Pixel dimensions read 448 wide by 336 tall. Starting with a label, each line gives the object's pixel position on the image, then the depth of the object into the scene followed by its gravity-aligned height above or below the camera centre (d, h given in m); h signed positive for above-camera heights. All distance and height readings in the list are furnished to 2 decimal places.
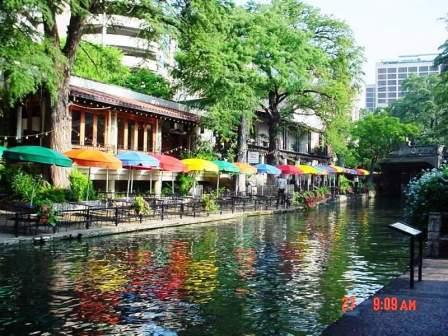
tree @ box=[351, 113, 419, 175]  61.19 +5.75
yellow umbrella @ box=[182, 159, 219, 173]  27.92 +0.80
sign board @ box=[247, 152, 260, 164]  45.47 +2.02
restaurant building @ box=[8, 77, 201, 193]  27.86 +3.19
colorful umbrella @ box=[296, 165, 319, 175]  42.29 +1.07
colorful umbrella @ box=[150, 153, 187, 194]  26.06 +0.76
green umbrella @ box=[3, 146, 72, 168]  19.00 +0.73
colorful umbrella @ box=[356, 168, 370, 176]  65.54 +1.45
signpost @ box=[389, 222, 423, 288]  8.81 -0.76
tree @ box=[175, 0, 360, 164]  25.08 +7.08
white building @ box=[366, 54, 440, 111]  194.57 +41.23
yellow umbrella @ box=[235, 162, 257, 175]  33.71 +0.82
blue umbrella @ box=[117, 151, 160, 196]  25.03 +0.87
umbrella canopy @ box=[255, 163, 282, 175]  37.47 +0.89
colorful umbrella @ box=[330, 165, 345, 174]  55.03 +1.46
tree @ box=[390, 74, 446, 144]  73.75 +11.66
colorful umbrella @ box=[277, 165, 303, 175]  40.38 +0.98
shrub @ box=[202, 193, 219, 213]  26.87 -1.15
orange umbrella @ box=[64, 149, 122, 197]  21.89 +0.76
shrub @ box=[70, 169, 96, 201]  24.60 -0.40
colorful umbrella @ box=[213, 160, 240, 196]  30.48 +0.81
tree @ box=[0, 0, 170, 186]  19.20 +5.09
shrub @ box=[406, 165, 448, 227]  14.82 -0.29
